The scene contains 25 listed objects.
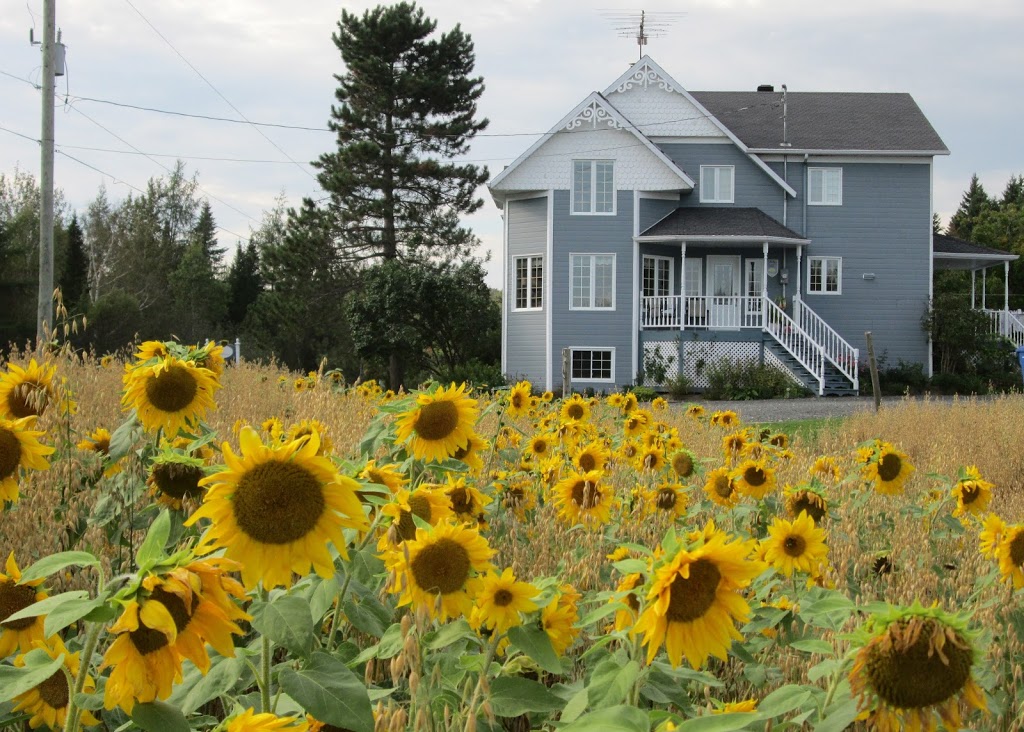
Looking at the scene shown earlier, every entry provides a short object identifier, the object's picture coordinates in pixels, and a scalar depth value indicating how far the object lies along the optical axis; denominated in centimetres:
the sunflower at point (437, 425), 256
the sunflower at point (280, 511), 150
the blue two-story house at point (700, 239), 2470
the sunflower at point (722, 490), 420
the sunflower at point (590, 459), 423
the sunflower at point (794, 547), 261
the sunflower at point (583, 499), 342
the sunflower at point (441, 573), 176
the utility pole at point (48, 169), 1513
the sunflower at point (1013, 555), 257
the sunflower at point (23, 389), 299
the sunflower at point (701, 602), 158
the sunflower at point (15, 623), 175
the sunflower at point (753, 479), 413
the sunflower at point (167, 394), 264
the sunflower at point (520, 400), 522
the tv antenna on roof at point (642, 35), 2741
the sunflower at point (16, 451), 222
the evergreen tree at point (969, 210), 6806
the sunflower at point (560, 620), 185
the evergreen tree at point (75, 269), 3266
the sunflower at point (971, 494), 380
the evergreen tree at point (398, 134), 3378
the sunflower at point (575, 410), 559
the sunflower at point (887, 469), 416
